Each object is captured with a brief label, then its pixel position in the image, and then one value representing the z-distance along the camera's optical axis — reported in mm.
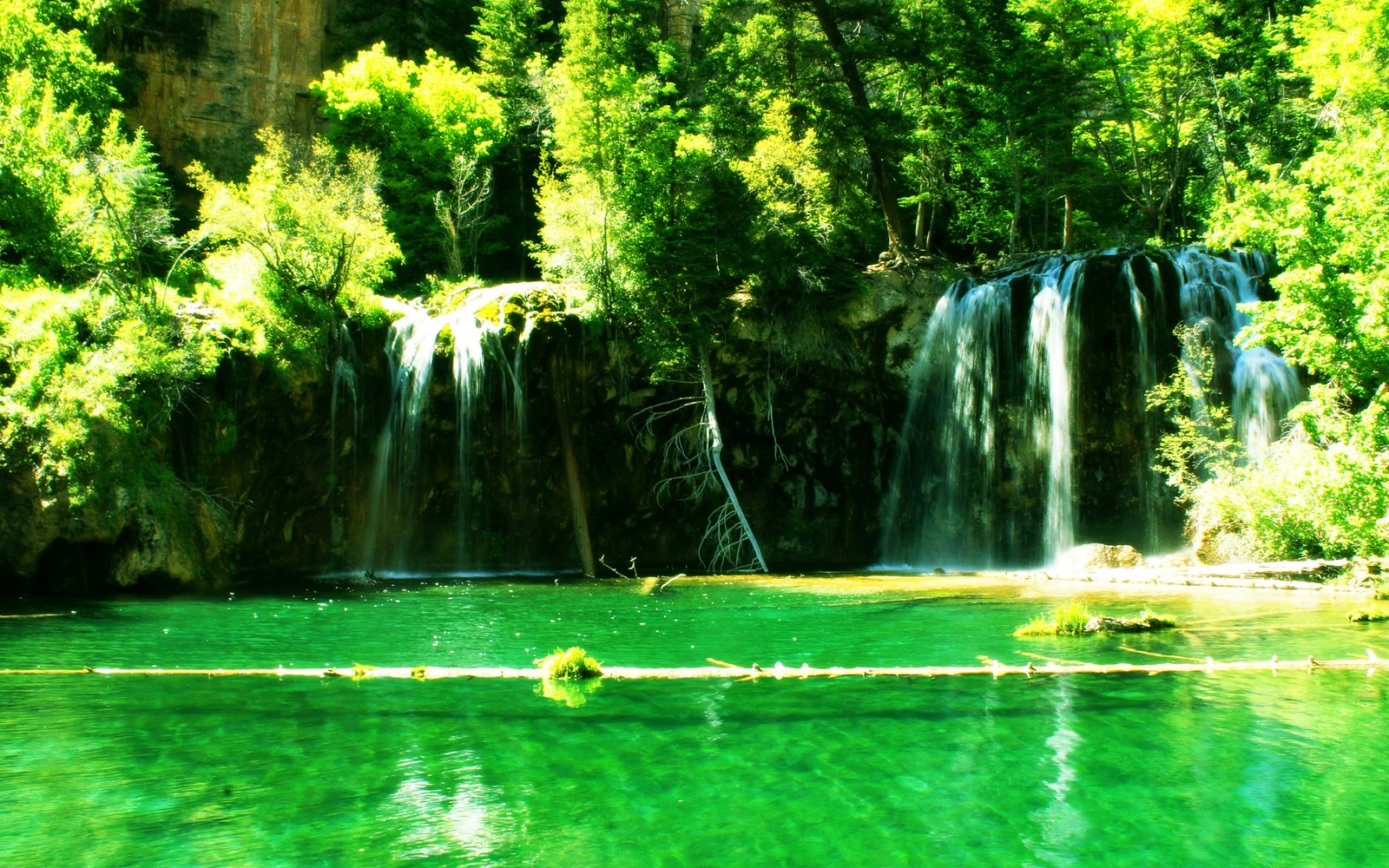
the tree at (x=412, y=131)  31906
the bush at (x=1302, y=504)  16031
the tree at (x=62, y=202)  20578
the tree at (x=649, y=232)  24266
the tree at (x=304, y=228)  21953
